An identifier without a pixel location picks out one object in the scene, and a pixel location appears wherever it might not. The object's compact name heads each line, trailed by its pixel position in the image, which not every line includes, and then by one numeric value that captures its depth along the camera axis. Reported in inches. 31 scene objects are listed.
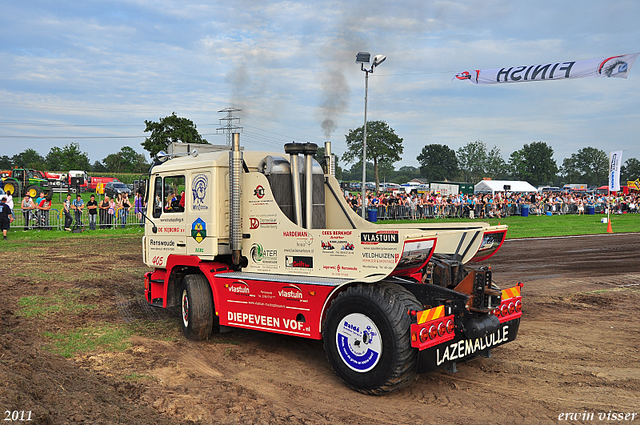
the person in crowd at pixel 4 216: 778.8
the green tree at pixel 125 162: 3868.9
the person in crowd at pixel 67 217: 904.3
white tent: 2903.5
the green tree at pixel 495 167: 5846.5
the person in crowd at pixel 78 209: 920.3
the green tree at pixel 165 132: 2209.6
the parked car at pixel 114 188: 1905.0
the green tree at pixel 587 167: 6499.5
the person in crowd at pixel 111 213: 964.0
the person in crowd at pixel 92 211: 922.7
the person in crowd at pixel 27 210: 885.2
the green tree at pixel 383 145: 2655.0
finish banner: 705.6
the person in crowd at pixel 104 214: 953.5
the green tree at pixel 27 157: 4258.1
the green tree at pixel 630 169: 5974.9
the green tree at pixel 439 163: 6328.7
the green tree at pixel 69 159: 3378.4
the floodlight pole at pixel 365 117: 878.0
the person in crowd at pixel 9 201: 826.6
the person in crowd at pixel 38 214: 903.1
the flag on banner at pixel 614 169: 1106.7
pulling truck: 203.9
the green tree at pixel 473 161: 6161.4
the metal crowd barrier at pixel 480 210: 1291.8
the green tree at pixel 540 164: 5802.2
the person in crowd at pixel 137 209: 1007.4
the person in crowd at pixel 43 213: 901.9
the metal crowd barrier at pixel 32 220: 893.8
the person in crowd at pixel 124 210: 979.3
